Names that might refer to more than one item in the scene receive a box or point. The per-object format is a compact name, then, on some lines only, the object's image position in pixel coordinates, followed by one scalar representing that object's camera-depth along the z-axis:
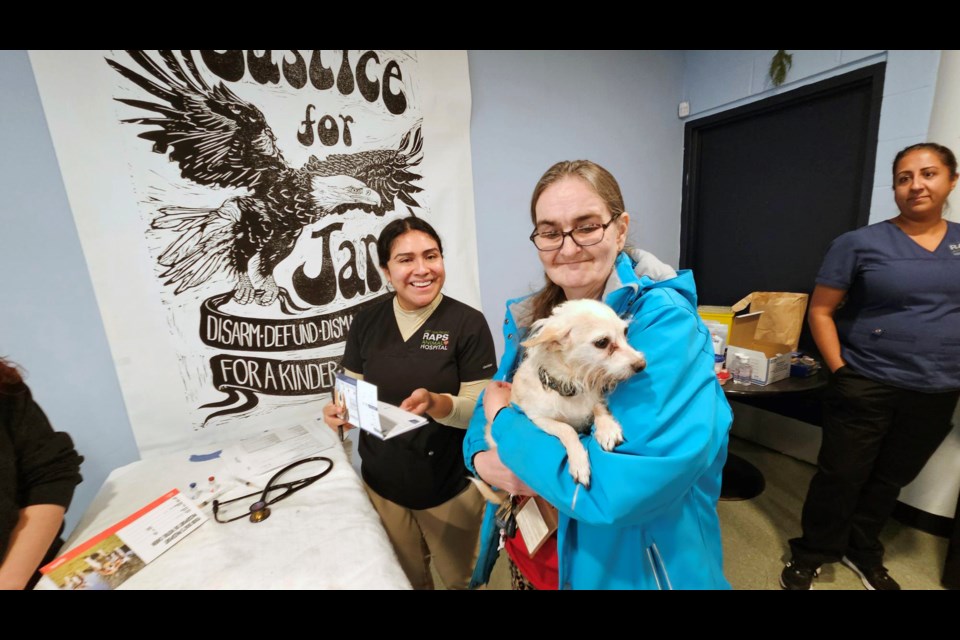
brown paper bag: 2.50
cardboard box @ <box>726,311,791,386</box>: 2.44
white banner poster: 1.51
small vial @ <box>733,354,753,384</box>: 2.51
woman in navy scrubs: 1.84
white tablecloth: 1.06
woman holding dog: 0.77
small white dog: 0.91
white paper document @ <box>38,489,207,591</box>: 1.05
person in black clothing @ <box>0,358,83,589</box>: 1.05
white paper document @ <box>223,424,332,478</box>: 1.60
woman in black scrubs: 1.65
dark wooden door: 2.70
